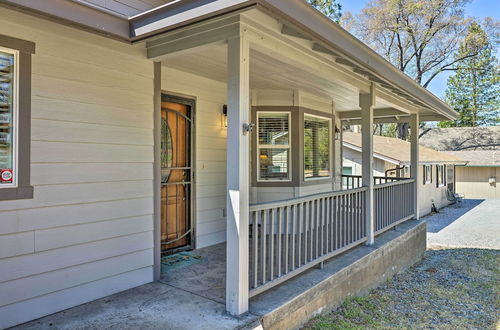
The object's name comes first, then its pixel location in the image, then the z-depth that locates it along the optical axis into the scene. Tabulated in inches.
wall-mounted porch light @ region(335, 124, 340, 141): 327.3
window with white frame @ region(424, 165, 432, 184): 526.2
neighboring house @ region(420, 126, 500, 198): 735.7
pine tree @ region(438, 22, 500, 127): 853.5
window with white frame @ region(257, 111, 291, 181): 238.8
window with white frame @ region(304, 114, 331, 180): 251.9
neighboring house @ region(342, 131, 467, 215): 504.4
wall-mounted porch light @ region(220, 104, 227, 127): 204.2
